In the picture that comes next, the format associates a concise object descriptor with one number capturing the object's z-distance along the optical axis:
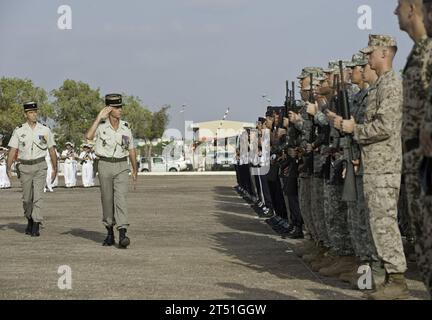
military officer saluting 13.92
